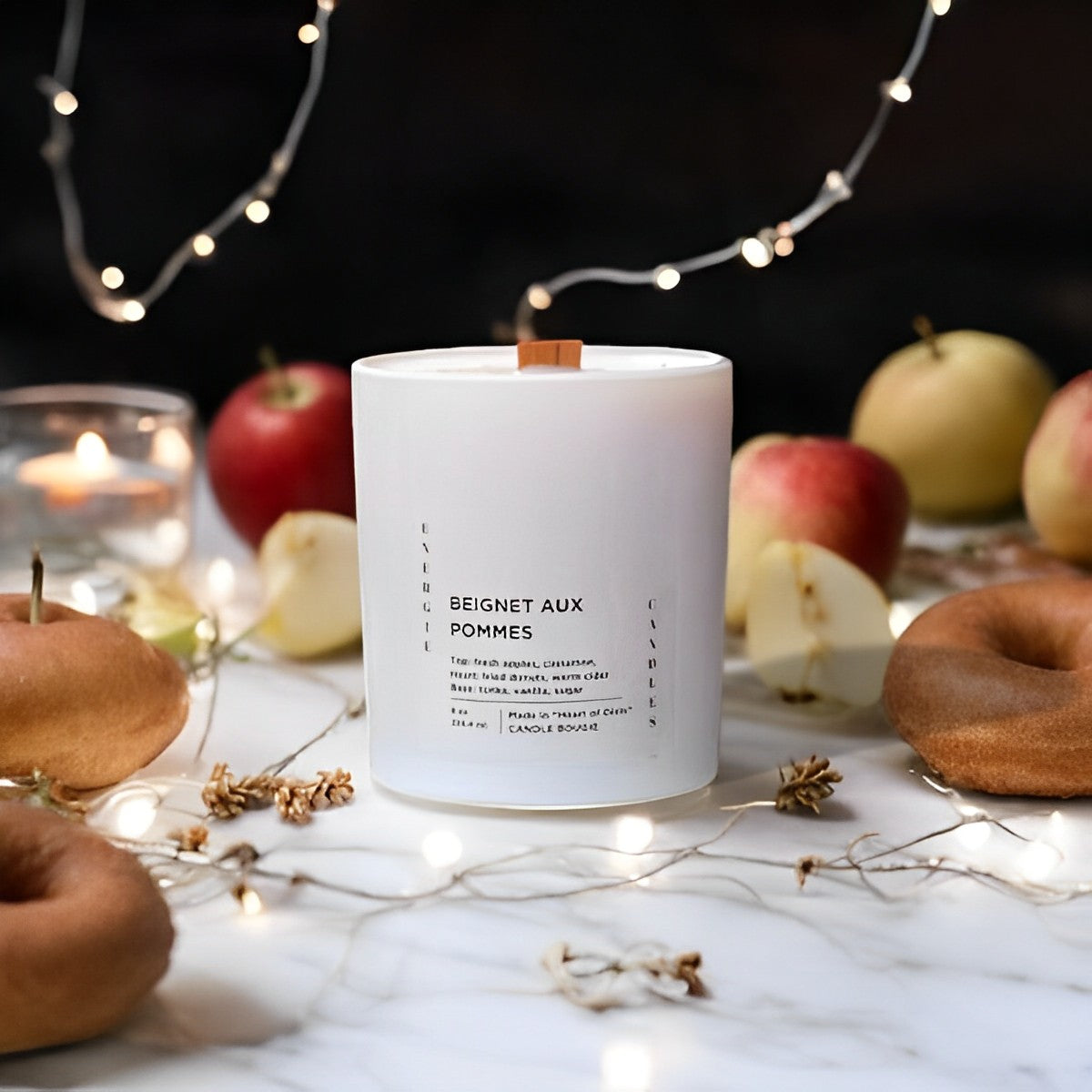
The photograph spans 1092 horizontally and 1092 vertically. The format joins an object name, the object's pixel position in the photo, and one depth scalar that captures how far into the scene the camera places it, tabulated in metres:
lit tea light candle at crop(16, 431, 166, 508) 0.87
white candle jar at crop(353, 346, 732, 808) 0.51
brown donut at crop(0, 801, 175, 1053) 0.38
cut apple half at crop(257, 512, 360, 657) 0.73
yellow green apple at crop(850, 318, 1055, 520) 0.96
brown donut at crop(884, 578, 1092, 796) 0.55
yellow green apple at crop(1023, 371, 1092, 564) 0.81
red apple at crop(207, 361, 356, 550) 0.90
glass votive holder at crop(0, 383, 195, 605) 0.87
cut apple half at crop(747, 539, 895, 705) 0.66
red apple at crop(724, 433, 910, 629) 0.81
